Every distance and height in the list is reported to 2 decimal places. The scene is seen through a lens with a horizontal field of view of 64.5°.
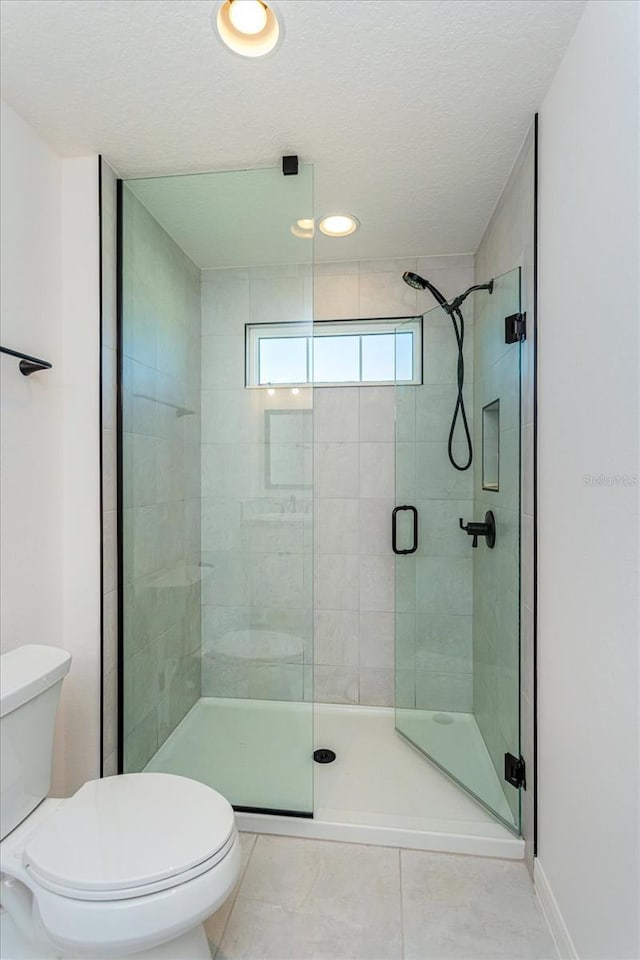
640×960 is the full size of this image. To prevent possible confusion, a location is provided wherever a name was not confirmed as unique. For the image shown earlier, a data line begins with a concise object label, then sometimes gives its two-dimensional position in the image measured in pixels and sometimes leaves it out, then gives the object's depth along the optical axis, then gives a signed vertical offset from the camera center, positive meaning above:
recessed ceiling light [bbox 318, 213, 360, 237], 2.24 +1.11
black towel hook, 1.56 +0.33
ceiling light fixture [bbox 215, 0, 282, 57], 1.22 +1.11
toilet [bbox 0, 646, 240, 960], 1.09 -0.89
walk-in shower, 1.90 -0.23
